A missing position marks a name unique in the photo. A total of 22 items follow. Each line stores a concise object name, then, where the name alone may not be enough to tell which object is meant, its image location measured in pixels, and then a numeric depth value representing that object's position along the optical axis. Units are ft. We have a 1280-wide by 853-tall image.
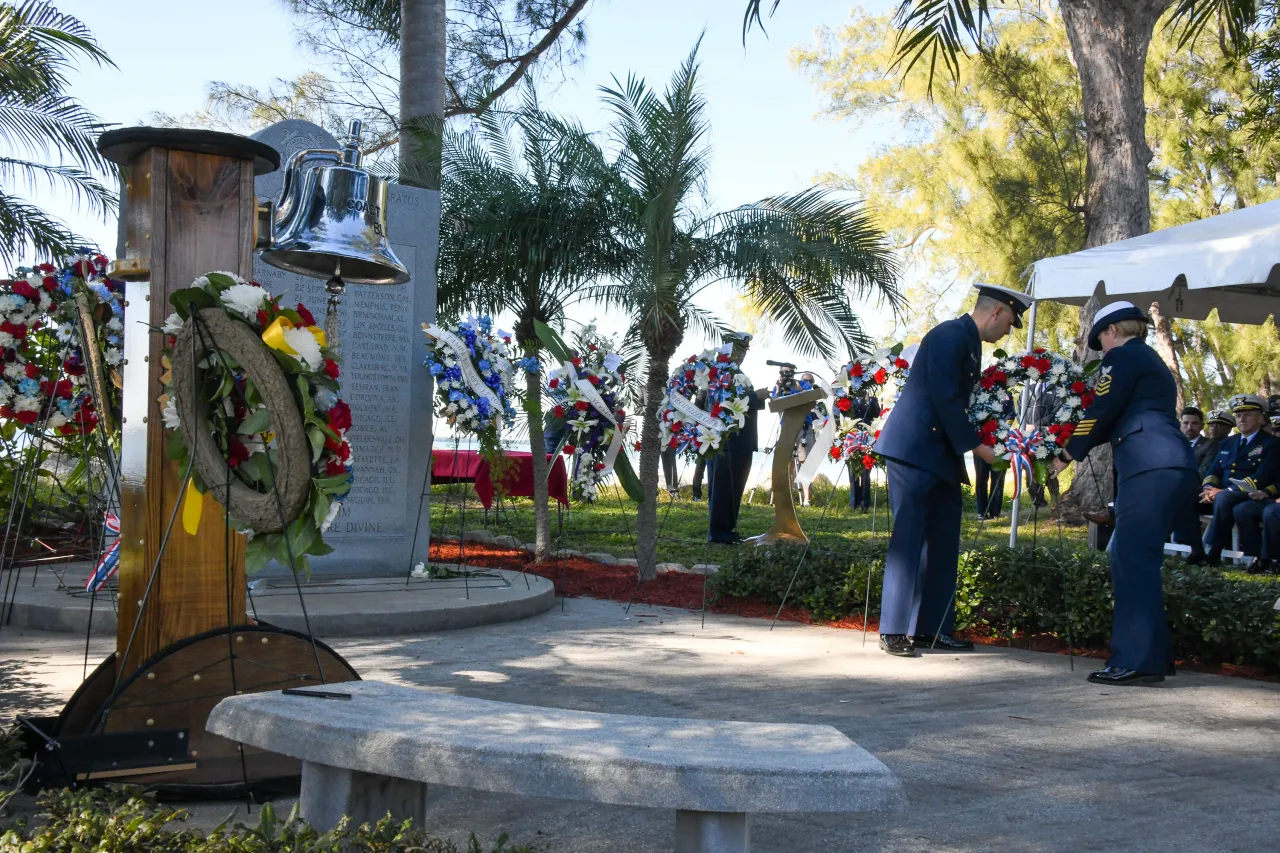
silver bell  12.88
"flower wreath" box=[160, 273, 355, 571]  11.01
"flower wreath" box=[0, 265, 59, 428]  18.78
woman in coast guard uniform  19.95
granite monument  31.30
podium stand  41.34
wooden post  12.54
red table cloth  42.88
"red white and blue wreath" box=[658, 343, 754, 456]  29.32
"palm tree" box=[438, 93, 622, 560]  36.52
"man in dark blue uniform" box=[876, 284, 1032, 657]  21.95
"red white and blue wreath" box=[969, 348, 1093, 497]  22.26
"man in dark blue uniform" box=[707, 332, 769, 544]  42.65
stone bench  8.22
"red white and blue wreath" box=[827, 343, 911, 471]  24.84
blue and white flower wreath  29.91
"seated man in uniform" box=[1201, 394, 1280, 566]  38.40
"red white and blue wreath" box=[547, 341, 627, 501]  29.37
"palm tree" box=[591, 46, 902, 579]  32.76
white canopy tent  26.55
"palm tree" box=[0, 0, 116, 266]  48.08
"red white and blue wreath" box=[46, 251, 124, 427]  16.40
